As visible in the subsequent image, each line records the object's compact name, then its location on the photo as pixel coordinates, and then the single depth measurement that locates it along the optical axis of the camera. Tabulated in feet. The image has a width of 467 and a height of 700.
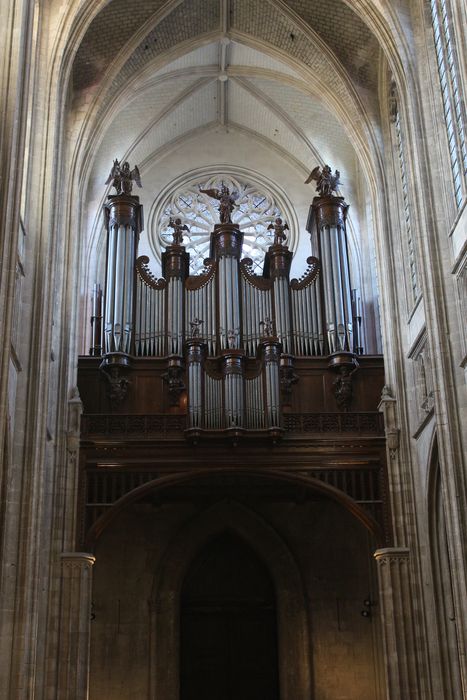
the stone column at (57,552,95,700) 52.37
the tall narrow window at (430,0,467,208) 48.70
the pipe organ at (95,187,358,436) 59.67
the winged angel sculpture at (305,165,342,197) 69.46
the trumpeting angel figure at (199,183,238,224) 68.23
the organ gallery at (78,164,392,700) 58.23
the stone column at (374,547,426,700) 53.01
